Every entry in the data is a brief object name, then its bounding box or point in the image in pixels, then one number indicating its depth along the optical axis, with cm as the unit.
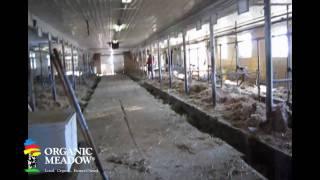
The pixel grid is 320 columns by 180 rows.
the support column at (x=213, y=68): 486
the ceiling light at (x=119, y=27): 691
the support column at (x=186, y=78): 665
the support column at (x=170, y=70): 851
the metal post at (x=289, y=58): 410
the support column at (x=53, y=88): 585
